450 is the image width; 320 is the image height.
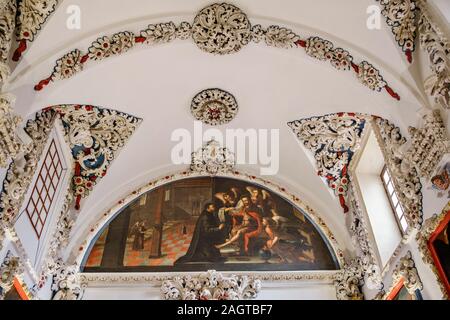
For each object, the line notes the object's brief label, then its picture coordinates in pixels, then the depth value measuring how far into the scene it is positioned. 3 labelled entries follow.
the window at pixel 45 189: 7.93
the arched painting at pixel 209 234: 9.37
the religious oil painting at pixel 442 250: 5.89
